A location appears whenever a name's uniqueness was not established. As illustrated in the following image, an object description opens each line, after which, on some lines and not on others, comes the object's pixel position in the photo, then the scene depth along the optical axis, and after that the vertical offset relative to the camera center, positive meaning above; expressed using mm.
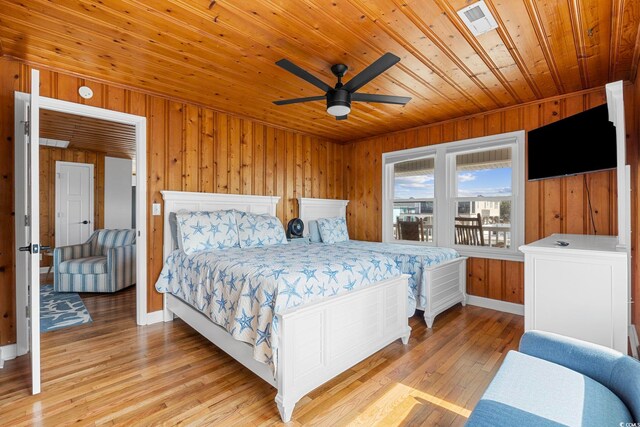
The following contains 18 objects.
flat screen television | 2328 +582
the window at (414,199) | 4332 +204
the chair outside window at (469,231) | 3863 -228
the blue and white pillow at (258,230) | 3262 -183
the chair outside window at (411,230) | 4441 -246
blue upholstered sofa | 1040 -679
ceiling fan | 2020 +925
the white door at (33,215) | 1843 -3
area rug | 3049 -1075
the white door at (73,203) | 5668 +223
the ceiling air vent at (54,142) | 5059 +1217
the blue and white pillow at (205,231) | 2887 -166
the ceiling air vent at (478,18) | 1838 +1229
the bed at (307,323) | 1747 -761
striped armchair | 4090 -739
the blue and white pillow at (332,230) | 4297 -231
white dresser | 1709 -467
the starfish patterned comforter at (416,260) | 3051 -497
